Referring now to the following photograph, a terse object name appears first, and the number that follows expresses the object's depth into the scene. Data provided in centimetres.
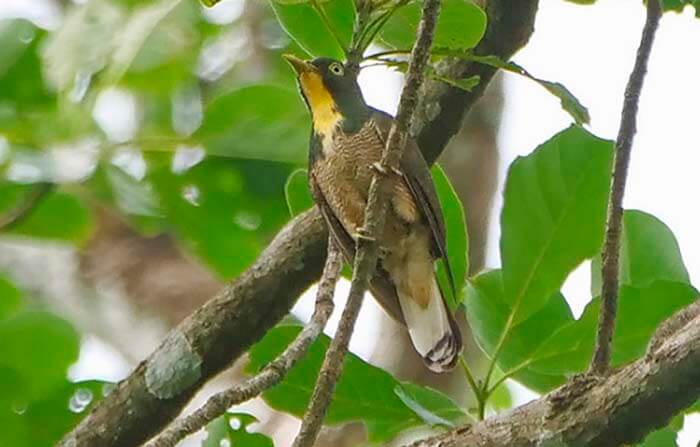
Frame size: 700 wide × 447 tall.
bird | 602
